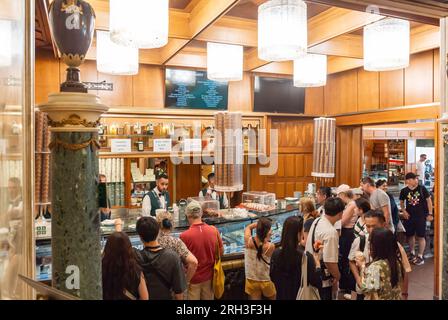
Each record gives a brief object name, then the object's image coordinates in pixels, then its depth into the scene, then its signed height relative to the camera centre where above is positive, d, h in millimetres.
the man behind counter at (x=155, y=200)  4586 -537
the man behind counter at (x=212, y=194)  5312 -551
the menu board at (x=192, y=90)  5957 +1161
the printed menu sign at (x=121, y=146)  5516 +196
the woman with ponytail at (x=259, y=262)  3045 -912
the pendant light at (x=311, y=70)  4406 +1097
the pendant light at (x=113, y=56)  3408 +979
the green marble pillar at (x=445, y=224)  2264 -439
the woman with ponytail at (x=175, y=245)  2809 -677
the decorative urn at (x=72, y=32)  1251 +453
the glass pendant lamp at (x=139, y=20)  2203 +865
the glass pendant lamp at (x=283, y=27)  2721 +1009
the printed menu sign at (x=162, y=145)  5797 +220
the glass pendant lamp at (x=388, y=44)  3131 +1011
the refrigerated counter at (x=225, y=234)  3000 -769
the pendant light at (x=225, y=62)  4023 +1101
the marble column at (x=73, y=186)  1301 -103
